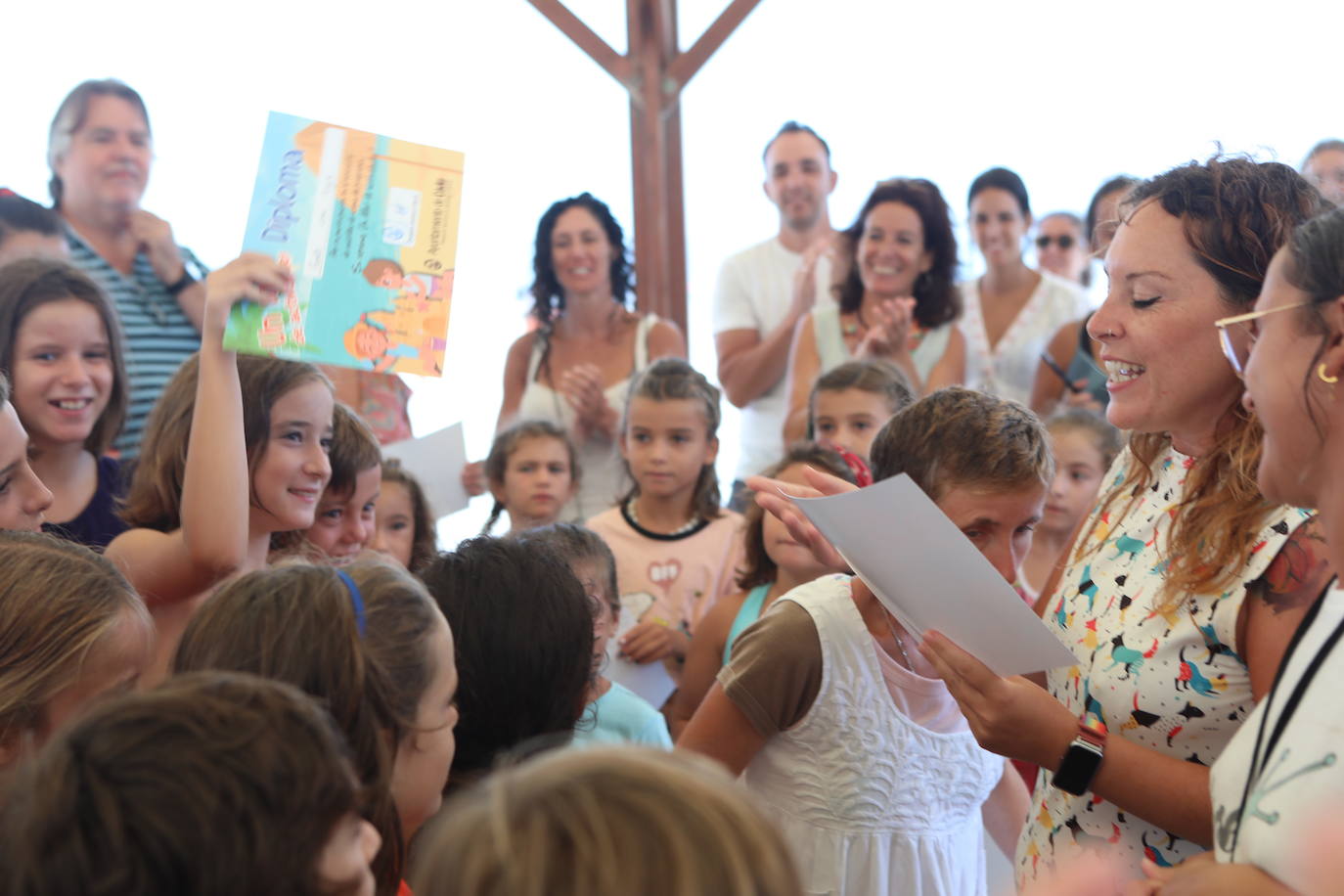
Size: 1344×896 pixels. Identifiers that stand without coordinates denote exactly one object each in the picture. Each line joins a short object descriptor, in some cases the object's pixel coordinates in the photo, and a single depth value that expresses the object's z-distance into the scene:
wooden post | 4.85
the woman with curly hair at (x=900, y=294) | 3.55
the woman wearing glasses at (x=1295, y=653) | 0.93
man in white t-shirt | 3.80
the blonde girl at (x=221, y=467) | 1.76
